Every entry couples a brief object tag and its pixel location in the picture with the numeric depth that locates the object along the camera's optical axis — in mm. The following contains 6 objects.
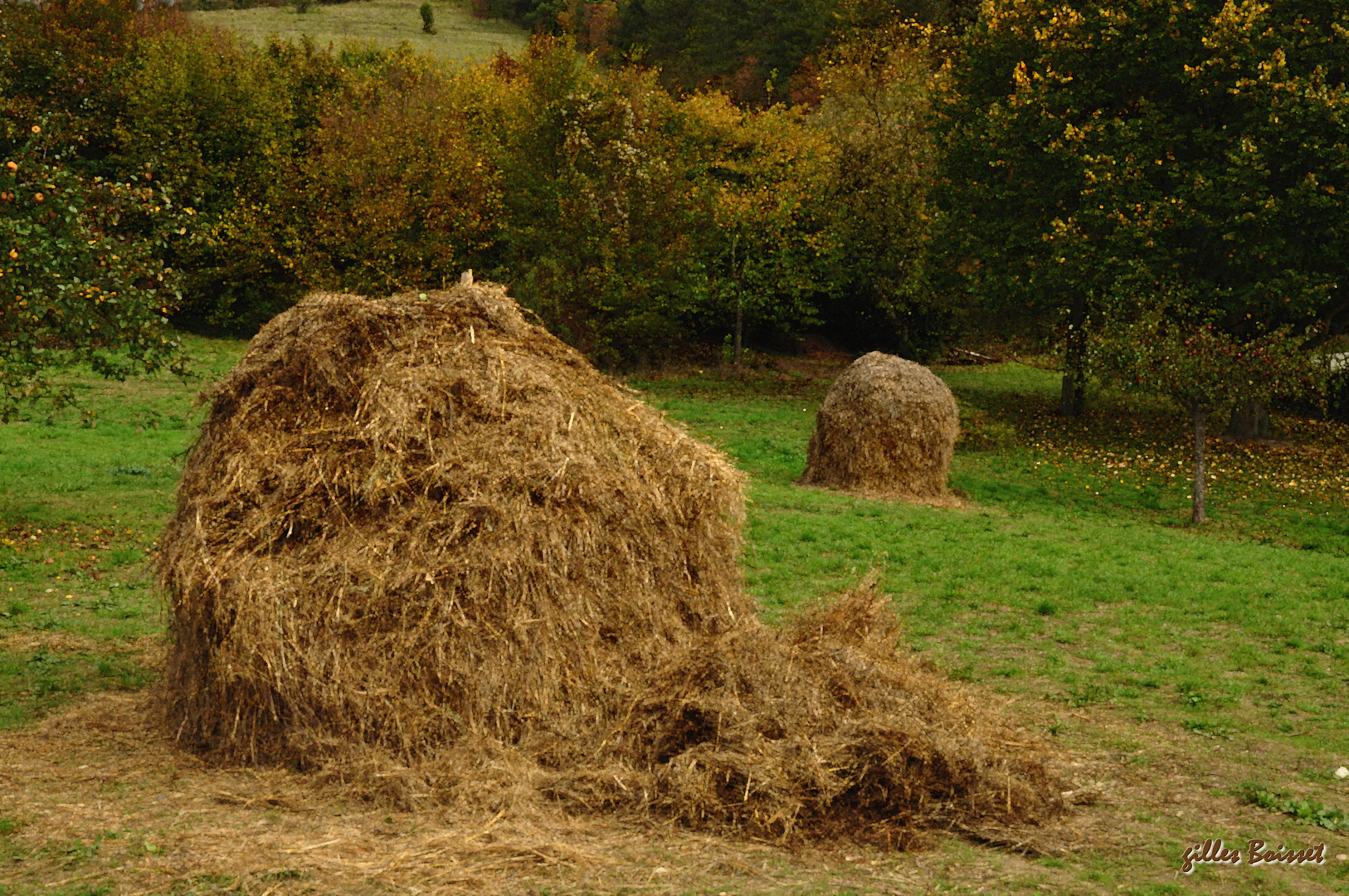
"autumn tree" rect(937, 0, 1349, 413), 24594
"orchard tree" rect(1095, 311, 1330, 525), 20594
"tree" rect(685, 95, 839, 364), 37281
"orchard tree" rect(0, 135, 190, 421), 13984
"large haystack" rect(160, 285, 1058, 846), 7965
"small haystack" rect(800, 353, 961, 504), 20844
